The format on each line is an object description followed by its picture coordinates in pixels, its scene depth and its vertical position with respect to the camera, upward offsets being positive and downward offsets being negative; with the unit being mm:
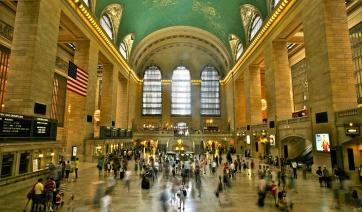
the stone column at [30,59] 11703 +4357
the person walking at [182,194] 6910 -1890
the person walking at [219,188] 7755 -1883
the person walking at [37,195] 6426 -1841
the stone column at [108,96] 25156 +4744
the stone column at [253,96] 25453 +4968
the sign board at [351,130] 10141 +380
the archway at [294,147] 17359 -845
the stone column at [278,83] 18812 +4870
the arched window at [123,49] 29528 +12407
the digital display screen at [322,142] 11781 -247
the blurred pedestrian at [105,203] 6539 -2080
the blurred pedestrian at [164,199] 6332 -1877
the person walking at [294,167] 12438 -1746
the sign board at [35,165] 10328 -1460
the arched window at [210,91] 43156 +9287
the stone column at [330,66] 11797 +4187
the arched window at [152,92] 42844 +8925
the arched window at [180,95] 42969 +8387
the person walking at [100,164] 12656 -1697
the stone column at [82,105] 18047 +2667
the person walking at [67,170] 11127 -1849
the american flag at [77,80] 14867 +4100
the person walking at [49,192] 6527 -1757
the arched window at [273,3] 19531 +12400
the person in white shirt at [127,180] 8945 -1867
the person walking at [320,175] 10680 -1921
